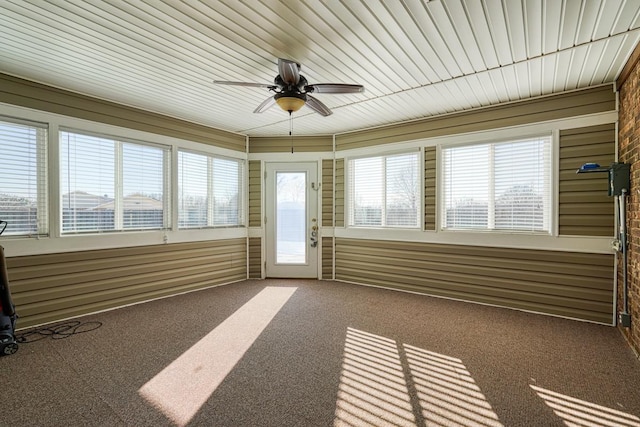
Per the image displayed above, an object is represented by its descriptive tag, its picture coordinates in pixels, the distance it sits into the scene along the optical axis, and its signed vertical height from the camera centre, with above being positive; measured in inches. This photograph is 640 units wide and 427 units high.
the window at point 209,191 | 192.5 +13.4
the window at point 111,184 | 145.6 +13.9
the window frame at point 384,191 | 187.9 +12.9
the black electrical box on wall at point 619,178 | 117.1 +12.2
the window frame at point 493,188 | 147.1 +11.7
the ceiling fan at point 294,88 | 105.7 +43.7
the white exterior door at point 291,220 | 223.6 -6.5
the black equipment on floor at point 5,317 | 106.6 -36.4
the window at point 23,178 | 128.0 +14.0
